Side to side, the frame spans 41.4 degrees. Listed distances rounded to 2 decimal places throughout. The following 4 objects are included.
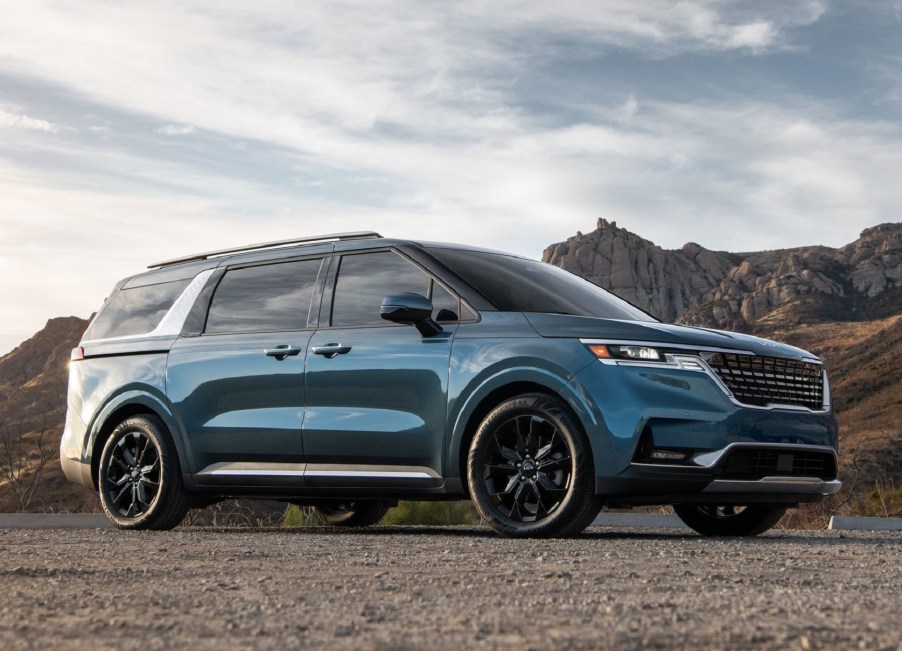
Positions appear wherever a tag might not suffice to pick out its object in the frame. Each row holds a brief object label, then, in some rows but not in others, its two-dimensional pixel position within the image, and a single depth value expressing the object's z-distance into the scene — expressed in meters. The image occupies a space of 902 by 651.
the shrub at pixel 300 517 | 10.78
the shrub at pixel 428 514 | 11.44
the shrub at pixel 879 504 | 12.93
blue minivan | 6.80
